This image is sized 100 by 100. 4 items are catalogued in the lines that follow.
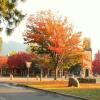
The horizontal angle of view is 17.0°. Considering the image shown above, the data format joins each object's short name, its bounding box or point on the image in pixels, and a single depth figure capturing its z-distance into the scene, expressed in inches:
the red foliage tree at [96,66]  3746.3
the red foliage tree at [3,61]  3718.3
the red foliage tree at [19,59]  3249.1
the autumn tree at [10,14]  643.7
